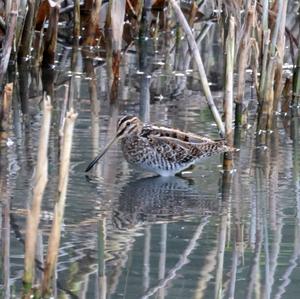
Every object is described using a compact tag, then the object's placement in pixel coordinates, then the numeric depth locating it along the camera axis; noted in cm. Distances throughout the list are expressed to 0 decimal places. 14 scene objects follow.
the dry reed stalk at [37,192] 785
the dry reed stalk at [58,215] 805
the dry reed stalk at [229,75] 1259
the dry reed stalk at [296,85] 1619
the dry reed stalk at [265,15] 1384
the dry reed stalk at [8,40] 1523
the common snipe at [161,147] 1336
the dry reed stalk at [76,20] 2070
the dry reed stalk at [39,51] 1973
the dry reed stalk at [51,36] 1870
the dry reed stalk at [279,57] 1423
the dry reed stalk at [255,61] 1448
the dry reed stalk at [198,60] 1269
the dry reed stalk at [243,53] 1308
